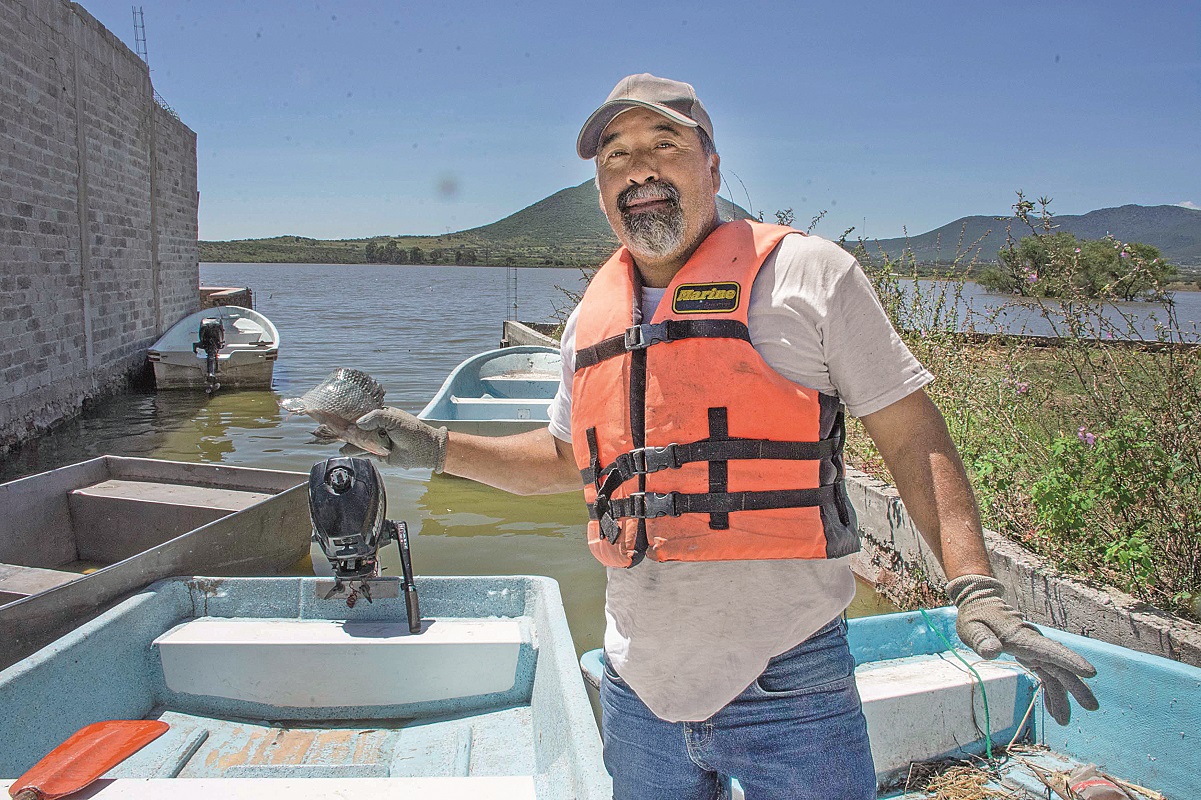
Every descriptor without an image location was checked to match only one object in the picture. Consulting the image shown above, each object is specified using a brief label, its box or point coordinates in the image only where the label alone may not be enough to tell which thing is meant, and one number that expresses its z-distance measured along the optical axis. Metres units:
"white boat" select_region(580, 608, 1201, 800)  2.61
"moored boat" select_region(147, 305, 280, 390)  13.16
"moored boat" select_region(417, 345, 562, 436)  7.15
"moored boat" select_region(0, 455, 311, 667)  4.30
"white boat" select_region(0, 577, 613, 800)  2.91
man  1.48
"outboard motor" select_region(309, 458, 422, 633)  3.11
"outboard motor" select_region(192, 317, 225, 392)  13.11
